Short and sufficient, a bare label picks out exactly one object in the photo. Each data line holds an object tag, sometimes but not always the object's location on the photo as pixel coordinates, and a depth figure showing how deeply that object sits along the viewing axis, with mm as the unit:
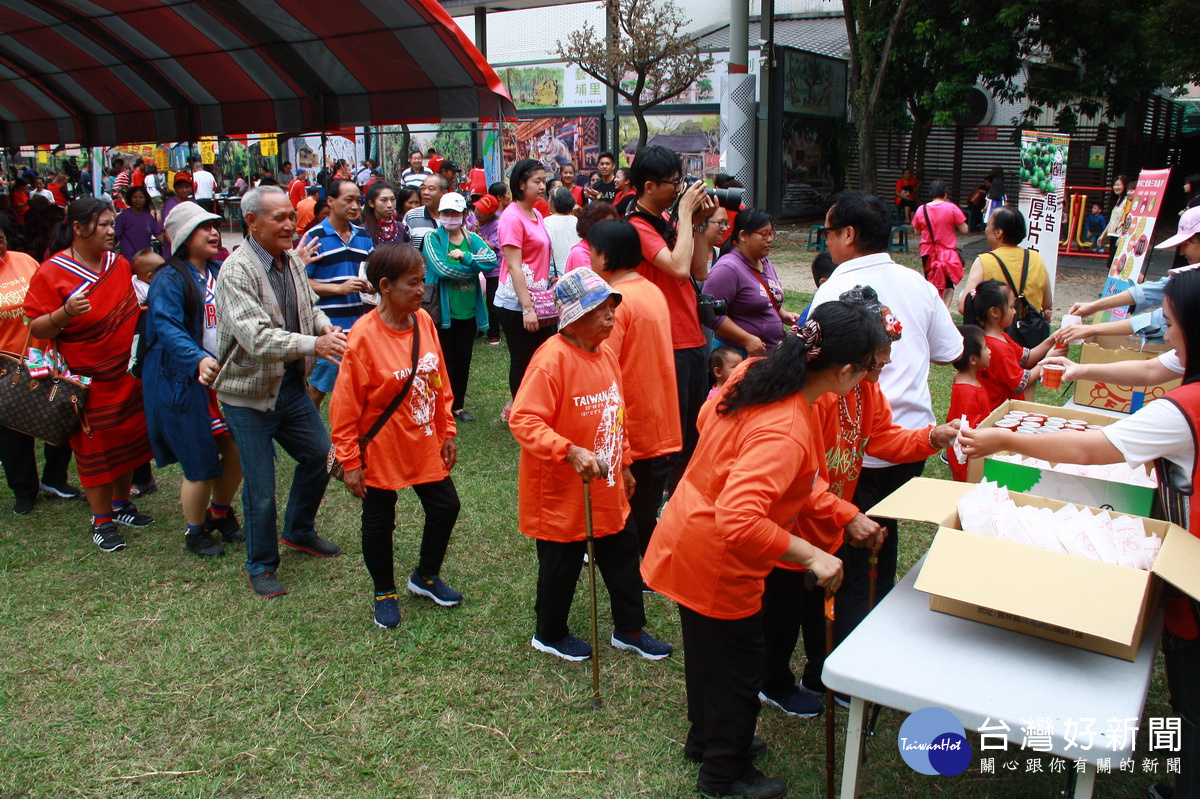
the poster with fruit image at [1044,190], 7941
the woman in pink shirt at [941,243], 9555
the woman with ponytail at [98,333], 4586
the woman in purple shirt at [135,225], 9312
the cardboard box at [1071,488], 3160
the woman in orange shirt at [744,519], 2303
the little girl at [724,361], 4598
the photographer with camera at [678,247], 3889
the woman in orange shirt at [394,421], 3588
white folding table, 2035
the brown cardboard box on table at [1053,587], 2125
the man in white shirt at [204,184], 17391
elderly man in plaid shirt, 3801
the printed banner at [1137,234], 7316
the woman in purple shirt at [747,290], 4441
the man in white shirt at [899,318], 3297
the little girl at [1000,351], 4520
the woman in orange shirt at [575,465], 3094
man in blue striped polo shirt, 5230
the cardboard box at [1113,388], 4879
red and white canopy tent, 8078
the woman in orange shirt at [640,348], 3576
